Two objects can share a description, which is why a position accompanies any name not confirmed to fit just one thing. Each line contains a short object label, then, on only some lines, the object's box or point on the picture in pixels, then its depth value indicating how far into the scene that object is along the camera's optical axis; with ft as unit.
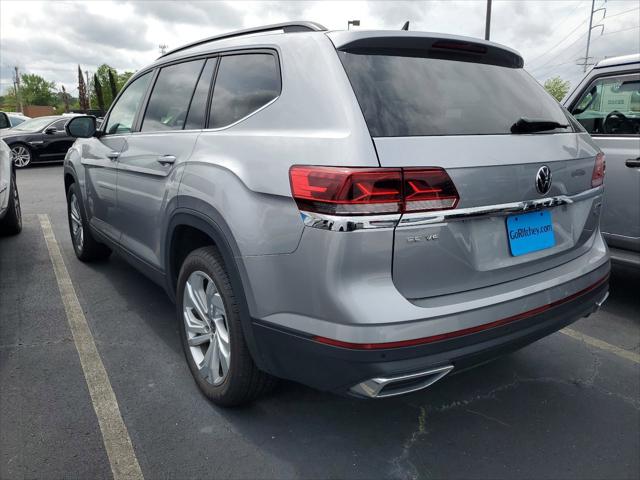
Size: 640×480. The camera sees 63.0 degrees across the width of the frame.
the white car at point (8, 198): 17.60
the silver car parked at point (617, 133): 12.62
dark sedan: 46.32
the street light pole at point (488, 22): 63.46
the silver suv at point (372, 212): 6.01
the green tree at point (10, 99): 375.04
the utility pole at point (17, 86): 304.07
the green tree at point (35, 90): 394.11
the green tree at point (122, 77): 302.25
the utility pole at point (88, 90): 315.17
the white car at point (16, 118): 61.94
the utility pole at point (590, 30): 187.62
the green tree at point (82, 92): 295.07
